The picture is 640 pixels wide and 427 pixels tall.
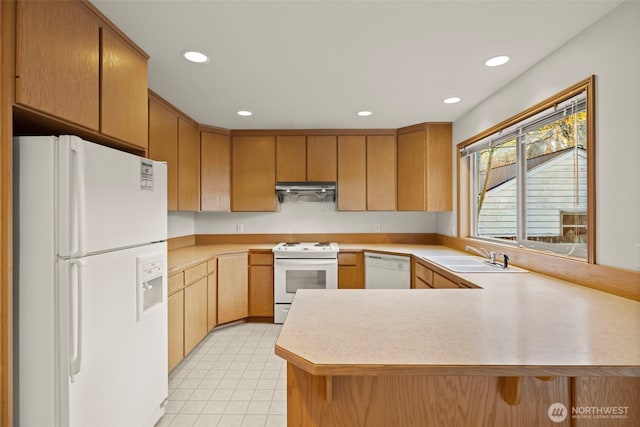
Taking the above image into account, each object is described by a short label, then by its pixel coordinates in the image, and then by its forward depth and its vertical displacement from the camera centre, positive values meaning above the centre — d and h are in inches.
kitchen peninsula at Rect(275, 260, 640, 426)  32.2 -17.0
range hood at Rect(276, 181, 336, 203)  136.6 +10.1
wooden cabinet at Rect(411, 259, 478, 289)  74.9 -21.6
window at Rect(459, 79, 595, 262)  66.9 +10.0
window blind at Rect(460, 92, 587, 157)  65.5 +24.7
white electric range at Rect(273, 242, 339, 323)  127.7 -27.2
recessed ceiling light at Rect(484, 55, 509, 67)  71.8 +38.4
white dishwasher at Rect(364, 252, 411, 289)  118.2 -25.7
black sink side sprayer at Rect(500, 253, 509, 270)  81.9 -14.2
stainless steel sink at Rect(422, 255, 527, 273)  80.3 -16.7
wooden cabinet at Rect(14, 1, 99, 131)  42.9 +25.2
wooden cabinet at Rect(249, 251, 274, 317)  131.0 -35.8
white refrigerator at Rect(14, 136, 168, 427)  43.9 -11.6
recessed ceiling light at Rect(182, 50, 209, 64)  69.9 +38.6
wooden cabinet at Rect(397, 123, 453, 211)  127.5 +19.5
